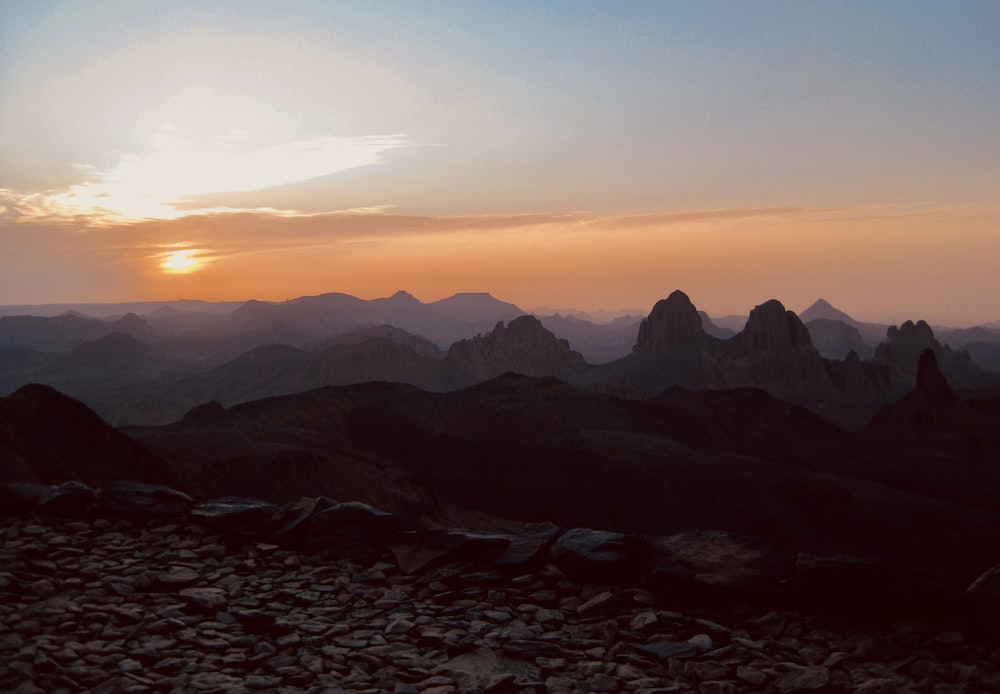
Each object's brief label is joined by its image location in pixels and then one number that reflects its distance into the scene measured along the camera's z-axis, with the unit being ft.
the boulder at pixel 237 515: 40.27
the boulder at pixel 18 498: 40.81
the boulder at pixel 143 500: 41.37
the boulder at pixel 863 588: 28.22
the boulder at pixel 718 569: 30.58
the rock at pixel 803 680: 24.08
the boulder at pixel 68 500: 41.11
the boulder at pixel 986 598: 26.73
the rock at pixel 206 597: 30.76
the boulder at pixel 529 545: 34.81
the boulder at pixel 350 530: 37.54
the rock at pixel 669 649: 26.63
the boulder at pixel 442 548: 35.47
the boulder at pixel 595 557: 32.83
